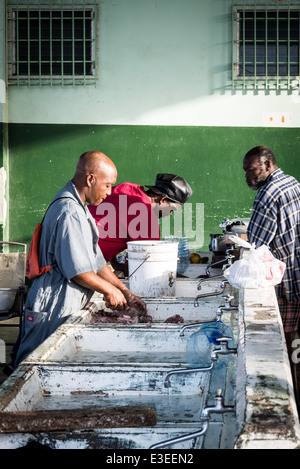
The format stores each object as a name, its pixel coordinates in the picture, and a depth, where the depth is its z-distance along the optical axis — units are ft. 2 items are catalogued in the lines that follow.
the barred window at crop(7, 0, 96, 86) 26.99
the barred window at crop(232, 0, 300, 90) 26.35
